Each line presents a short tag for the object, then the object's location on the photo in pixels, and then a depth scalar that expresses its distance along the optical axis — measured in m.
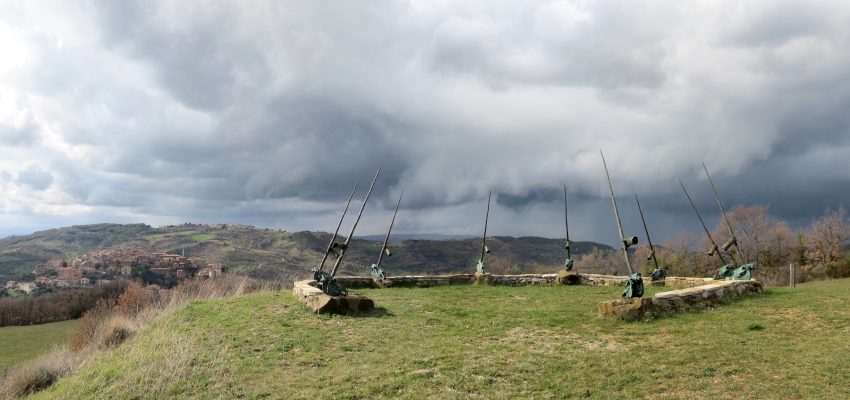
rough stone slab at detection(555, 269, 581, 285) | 22.06
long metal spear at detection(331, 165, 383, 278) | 12.90
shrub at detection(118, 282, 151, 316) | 25.83
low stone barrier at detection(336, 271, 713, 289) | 20.73
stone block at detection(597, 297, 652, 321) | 12.14
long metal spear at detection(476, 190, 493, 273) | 22.50
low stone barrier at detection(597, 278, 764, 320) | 12.20
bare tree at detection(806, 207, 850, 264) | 44.09
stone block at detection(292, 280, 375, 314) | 13.40
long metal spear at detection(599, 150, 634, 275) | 10.70
